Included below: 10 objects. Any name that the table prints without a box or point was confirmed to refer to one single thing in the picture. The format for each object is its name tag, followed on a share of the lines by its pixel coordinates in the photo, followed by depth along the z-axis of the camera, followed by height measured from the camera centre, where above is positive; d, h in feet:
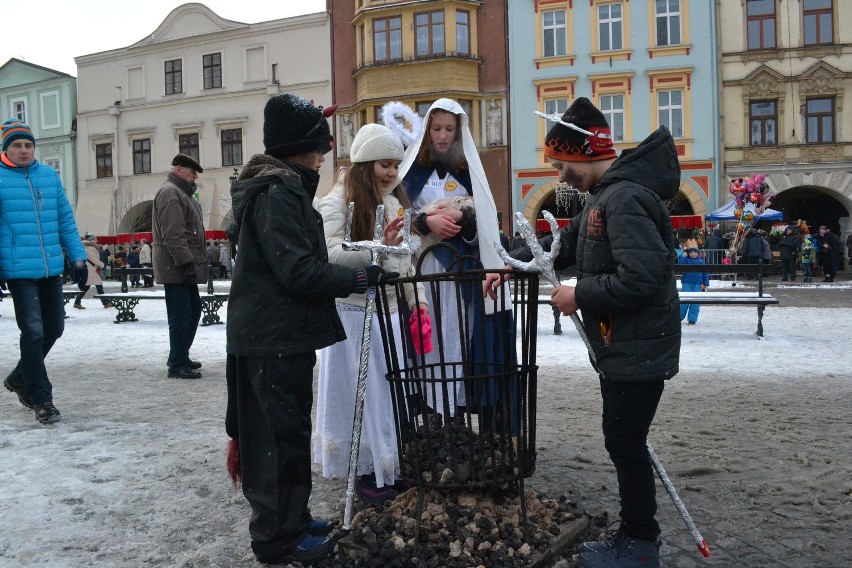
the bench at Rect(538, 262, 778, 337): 29.71 -2.11
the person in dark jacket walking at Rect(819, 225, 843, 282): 71.41 -1.12
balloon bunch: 71.05 +4.00
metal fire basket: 9.42 -2.04
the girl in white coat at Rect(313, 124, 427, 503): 11.63 -1.73
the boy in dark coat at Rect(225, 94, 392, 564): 9.00 -0.84
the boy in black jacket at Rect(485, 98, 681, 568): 8.55 -0.59
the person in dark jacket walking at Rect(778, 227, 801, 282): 70.23 -0.81
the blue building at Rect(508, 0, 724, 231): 86.48 +19.46
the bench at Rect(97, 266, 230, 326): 36.72 -2.17
